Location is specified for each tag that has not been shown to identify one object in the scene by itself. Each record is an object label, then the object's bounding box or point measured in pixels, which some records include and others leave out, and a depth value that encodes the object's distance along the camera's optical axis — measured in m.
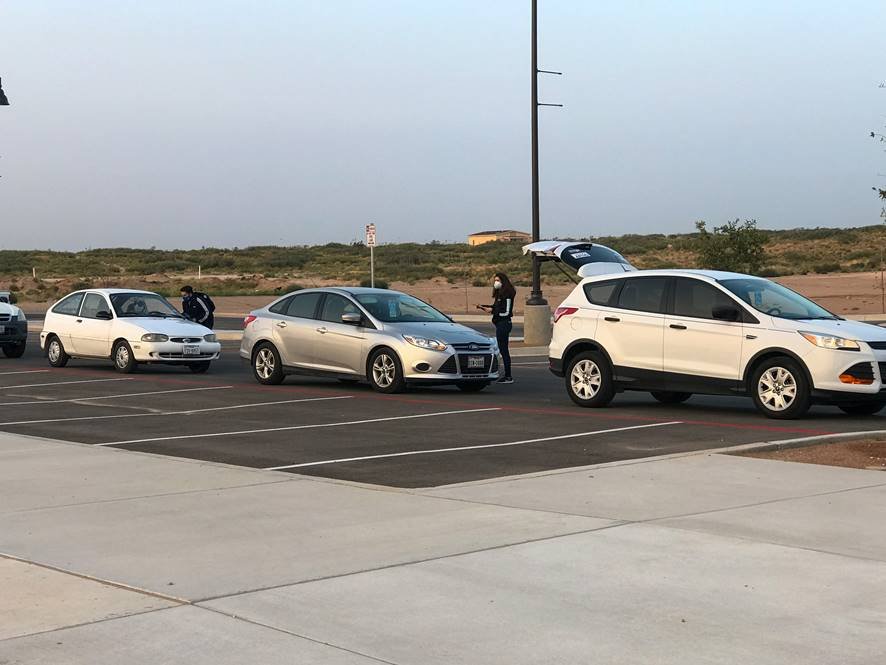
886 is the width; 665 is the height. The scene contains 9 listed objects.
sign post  31.84
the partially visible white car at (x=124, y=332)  23.59
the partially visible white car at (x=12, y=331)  27.81
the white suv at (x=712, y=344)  15.05
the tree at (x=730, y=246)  48.81
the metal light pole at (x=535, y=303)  29.39
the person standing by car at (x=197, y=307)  27.73
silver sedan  19.16
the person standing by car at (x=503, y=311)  21.77
